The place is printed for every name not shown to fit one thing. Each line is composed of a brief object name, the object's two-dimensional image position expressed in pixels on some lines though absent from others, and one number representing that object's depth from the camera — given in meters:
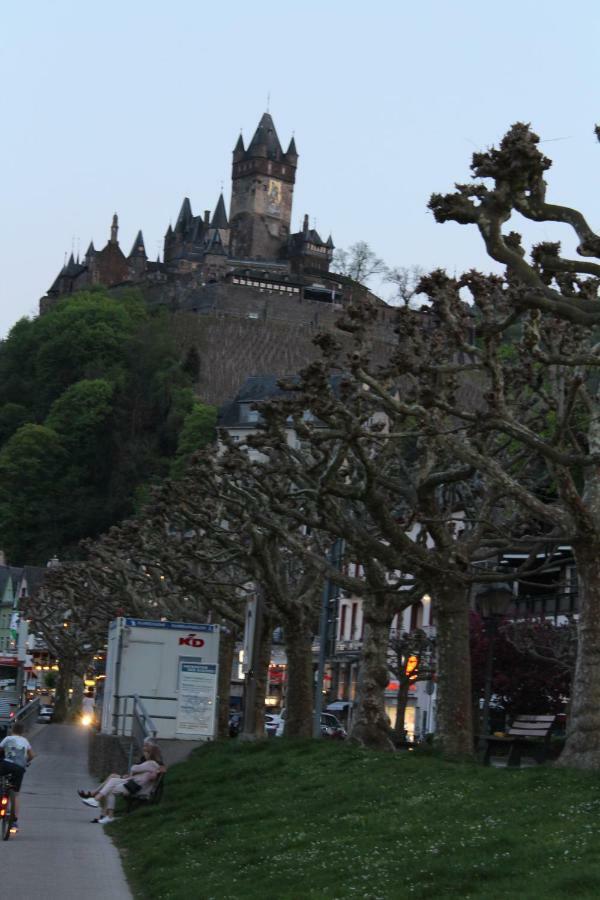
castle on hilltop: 182.62
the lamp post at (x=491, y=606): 27.80
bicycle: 22.44
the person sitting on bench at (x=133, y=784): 26.56
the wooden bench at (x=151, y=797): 27.12
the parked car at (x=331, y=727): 60.80
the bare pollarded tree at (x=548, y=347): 16.06
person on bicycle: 23.12
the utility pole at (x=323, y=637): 38.19
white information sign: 35.50
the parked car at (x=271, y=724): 63.41
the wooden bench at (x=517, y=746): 25.41
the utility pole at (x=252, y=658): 39.81
